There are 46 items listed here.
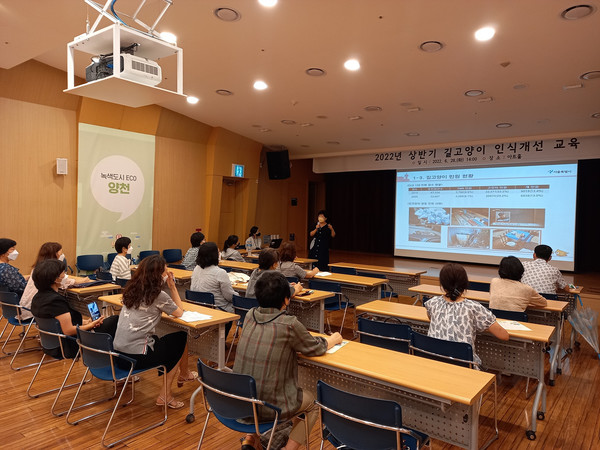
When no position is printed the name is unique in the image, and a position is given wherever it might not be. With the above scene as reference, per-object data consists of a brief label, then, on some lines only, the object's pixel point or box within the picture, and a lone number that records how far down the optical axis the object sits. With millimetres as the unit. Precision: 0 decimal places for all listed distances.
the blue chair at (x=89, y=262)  7074
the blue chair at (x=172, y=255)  8273
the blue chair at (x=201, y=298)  4066
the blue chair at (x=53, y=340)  3140
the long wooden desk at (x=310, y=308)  4295
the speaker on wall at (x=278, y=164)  10852
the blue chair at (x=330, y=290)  5035
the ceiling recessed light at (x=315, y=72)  5752
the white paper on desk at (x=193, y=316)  3122
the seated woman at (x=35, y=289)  4066
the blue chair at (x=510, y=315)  3440
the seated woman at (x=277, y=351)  2193
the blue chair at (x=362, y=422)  1780
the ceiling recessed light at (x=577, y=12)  3803
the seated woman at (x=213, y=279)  4199
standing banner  7262
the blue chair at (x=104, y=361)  2758
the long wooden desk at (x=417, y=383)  1993
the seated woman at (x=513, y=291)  3719
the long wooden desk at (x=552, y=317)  3924
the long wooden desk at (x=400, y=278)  6000
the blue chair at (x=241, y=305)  4050
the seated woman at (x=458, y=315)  2779
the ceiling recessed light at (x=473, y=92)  6120
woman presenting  8227
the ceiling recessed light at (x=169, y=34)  4959
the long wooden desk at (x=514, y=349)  2967
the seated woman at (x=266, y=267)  4086
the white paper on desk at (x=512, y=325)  3066
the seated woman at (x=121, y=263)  5219
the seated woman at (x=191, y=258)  6289
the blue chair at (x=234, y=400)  2066
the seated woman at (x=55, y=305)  3172
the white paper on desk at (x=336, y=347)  2458
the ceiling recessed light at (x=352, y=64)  5382
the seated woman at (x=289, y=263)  4945
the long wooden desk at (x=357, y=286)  5055
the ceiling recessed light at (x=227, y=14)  4327
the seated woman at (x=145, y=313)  2932
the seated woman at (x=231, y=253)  6926
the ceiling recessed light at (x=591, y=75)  5224
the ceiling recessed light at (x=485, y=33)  4321
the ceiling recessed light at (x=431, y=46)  4708
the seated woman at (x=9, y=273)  4412
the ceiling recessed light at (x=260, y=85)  6476
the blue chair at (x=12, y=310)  4016
